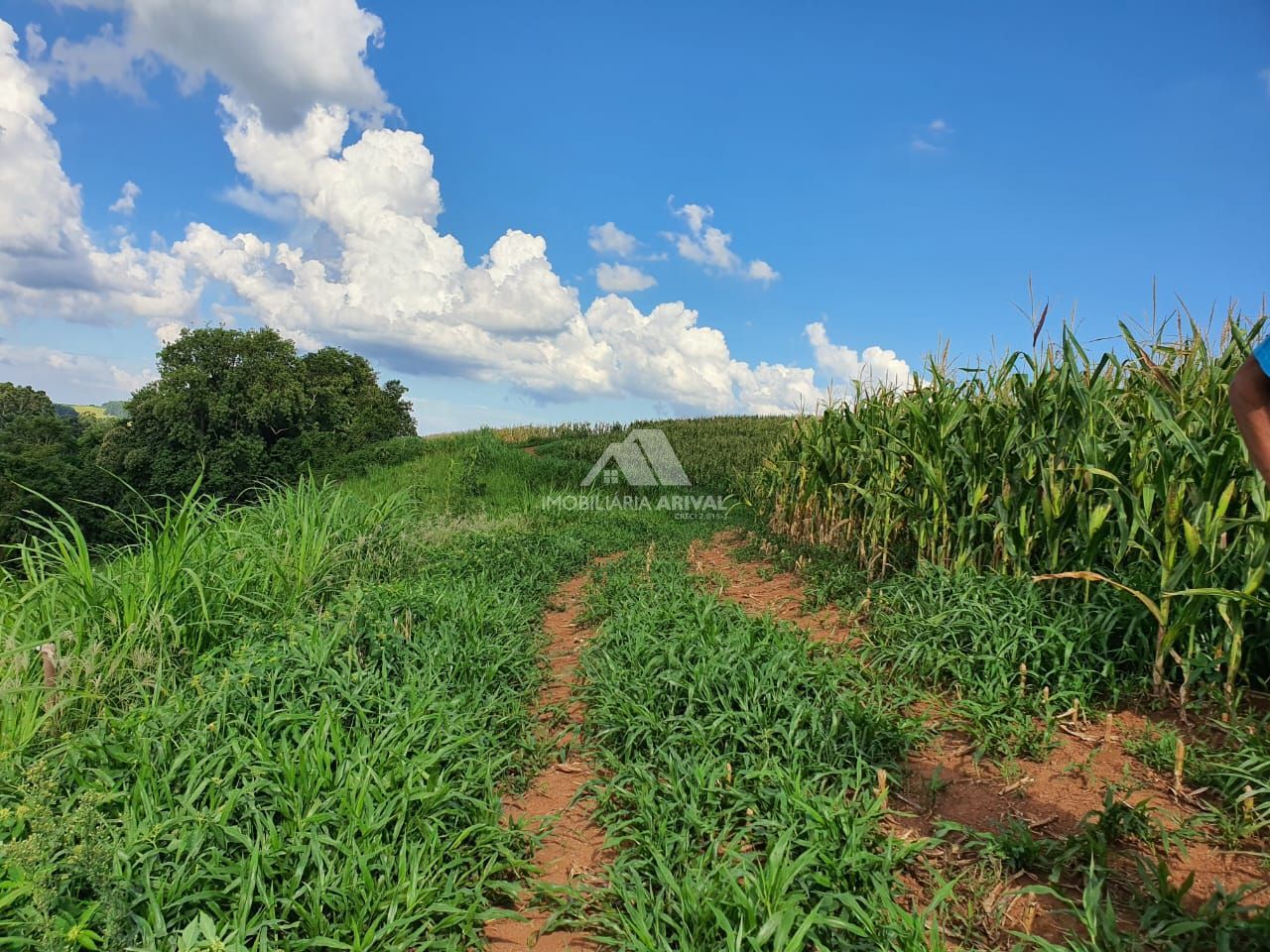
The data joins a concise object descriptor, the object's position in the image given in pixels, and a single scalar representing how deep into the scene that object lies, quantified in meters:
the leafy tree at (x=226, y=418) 25.03
